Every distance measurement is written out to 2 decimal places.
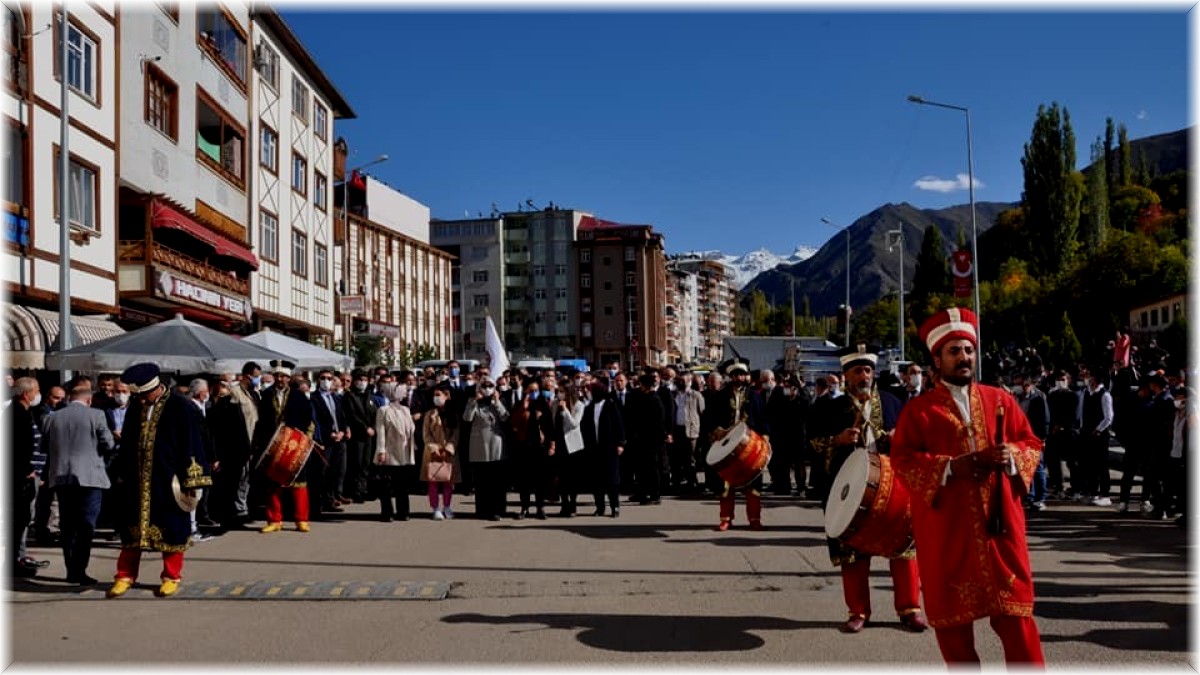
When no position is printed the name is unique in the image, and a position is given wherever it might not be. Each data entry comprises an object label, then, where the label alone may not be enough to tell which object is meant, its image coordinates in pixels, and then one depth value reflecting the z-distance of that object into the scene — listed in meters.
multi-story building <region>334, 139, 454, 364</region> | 70.25
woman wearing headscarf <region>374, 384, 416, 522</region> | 13.80
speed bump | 8.49
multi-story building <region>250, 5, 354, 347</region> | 35.31
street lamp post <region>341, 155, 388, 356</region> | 45.75
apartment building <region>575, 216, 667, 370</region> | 114.00
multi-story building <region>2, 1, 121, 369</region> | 20.16
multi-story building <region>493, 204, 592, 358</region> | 114.00
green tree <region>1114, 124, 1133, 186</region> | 117.62
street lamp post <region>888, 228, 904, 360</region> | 47.49
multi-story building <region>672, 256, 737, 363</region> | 178.75
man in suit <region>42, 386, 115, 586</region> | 9.31
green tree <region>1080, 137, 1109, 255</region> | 80.69
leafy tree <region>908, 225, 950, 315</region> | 122.25
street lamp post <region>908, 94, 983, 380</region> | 35.69
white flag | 21.39
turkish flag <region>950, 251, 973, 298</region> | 34.78
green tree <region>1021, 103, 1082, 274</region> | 78.69
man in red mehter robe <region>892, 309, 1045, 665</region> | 5.10
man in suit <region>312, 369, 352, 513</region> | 14.32
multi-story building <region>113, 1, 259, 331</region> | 25.38
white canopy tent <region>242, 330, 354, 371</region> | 18.23
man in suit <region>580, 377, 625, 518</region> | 14.15
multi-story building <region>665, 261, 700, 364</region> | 147.38
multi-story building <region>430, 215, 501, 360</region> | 112.19
